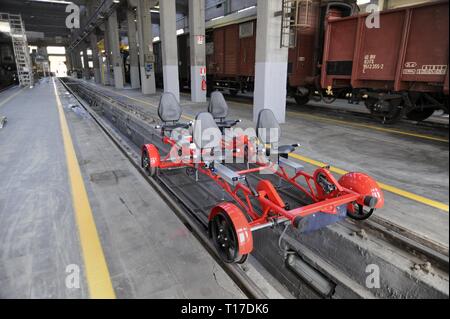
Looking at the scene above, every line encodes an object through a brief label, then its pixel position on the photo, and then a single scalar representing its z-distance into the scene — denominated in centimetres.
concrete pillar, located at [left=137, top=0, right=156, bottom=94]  1909
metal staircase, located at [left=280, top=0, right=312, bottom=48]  805
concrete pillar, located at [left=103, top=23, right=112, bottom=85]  2961
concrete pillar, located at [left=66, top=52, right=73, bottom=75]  6959
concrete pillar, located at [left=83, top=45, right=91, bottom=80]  4732
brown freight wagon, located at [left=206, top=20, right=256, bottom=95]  1338
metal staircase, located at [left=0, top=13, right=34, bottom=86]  2478
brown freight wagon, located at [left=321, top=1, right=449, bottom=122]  677
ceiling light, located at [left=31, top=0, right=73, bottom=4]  3103
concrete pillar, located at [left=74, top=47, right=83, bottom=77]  5627
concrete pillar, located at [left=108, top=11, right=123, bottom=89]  2559
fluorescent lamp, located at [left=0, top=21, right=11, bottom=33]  2509
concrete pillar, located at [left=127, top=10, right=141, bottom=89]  2350
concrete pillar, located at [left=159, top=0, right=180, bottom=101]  1480
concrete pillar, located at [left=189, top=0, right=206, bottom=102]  1445
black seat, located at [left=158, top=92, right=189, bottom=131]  611
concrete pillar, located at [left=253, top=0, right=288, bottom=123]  820
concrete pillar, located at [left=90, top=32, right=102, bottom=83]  3689
